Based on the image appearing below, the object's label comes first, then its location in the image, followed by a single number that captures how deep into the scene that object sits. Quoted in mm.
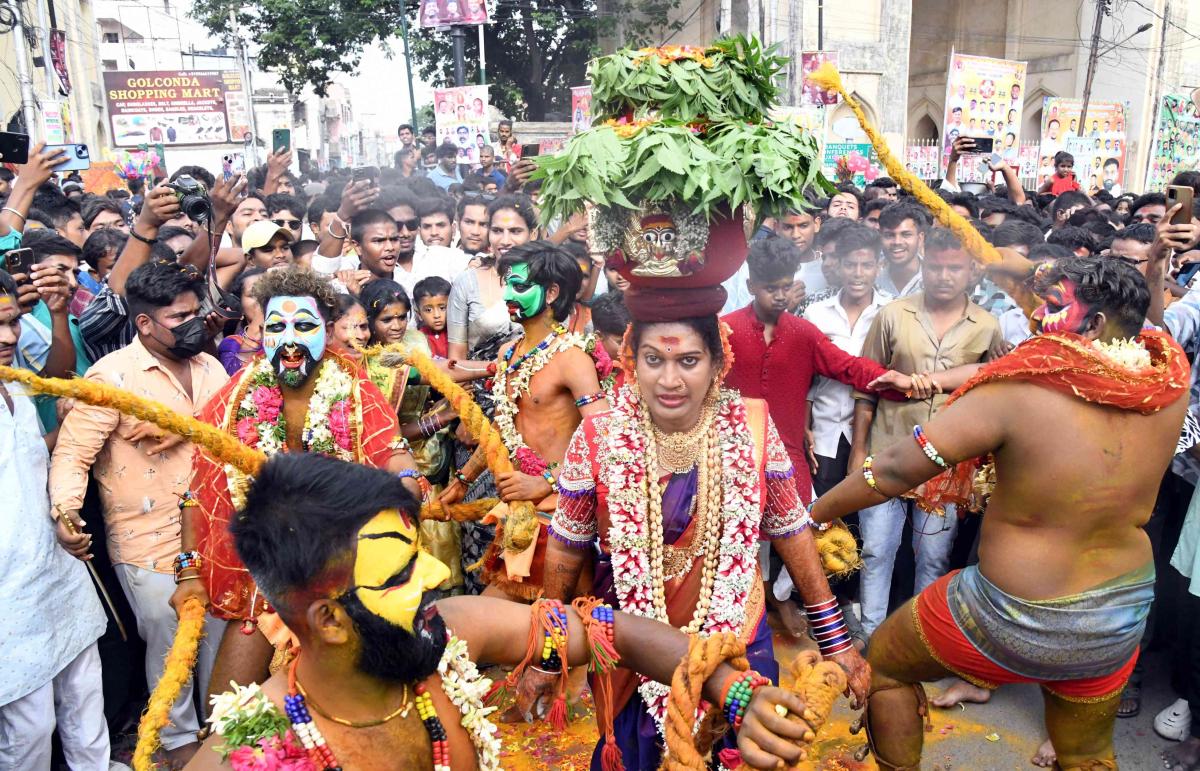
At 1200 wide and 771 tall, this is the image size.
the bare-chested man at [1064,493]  3043
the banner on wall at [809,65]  18781
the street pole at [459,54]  23453
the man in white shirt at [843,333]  5367
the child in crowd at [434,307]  5980
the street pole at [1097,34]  25016
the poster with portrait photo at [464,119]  16156
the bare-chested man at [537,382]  4266
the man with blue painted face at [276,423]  3600
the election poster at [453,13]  21891
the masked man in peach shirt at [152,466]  4117
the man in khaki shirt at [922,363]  4918
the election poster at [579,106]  15273
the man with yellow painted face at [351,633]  2045
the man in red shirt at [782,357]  4973
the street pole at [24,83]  17875
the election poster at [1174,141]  15312
